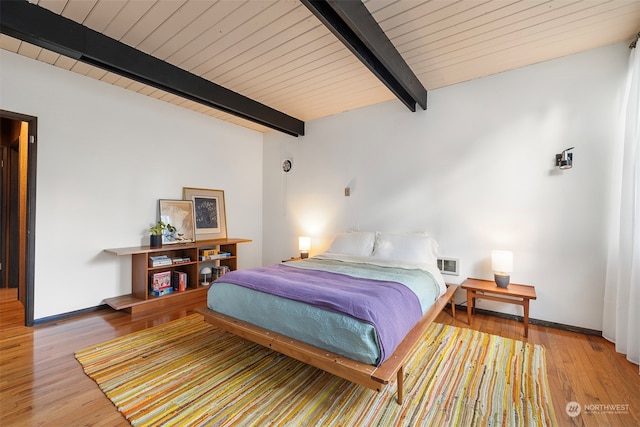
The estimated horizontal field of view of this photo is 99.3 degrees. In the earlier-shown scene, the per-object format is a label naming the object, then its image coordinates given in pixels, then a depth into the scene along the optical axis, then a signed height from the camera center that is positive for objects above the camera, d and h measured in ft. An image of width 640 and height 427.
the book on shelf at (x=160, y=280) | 11.00 -3.01
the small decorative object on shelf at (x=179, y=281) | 11.60 -3.16
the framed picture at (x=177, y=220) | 12.19 -0.58
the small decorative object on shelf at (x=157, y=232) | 11.28 -1.09
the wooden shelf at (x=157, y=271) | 10.26 -2.93
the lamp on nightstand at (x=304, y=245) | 14.07 -1.86
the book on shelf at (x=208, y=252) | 12.82 -2.14
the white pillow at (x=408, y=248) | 10.25 -1.42
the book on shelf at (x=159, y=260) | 10.91 -2.18
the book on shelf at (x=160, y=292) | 10.92 -3.46
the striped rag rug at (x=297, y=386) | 5.20 -3.97
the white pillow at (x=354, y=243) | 11.38 -1.41
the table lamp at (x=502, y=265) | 9.07 -1.72
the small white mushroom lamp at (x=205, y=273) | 12.84 -3.10
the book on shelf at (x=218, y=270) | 13.46 -3.10
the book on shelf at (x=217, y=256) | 12.76 -2.33
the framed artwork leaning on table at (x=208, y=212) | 13.30 -0.21
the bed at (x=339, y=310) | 5.33 -2.37
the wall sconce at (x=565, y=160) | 8.63 +1.75
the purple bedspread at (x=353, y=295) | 5.49 -1.96
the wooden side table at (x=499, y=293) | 8.43 -2.57
